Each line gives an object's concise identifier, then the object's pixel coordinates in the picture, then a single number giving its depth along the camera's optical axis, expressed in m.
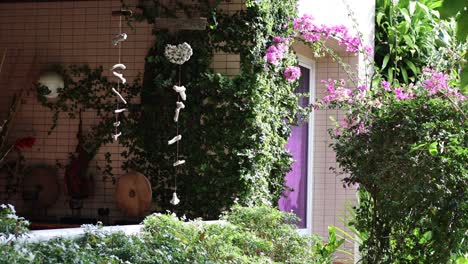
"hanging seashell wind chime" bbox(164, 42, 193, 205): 13.84
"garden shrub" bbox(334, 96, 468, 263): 12.14
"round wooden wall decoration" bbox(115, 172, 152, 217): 14.16
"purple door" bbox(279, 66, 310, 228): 17.75
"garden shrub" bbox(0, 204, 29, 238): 8.01
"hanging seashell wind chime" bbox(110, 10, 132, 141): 13.54
